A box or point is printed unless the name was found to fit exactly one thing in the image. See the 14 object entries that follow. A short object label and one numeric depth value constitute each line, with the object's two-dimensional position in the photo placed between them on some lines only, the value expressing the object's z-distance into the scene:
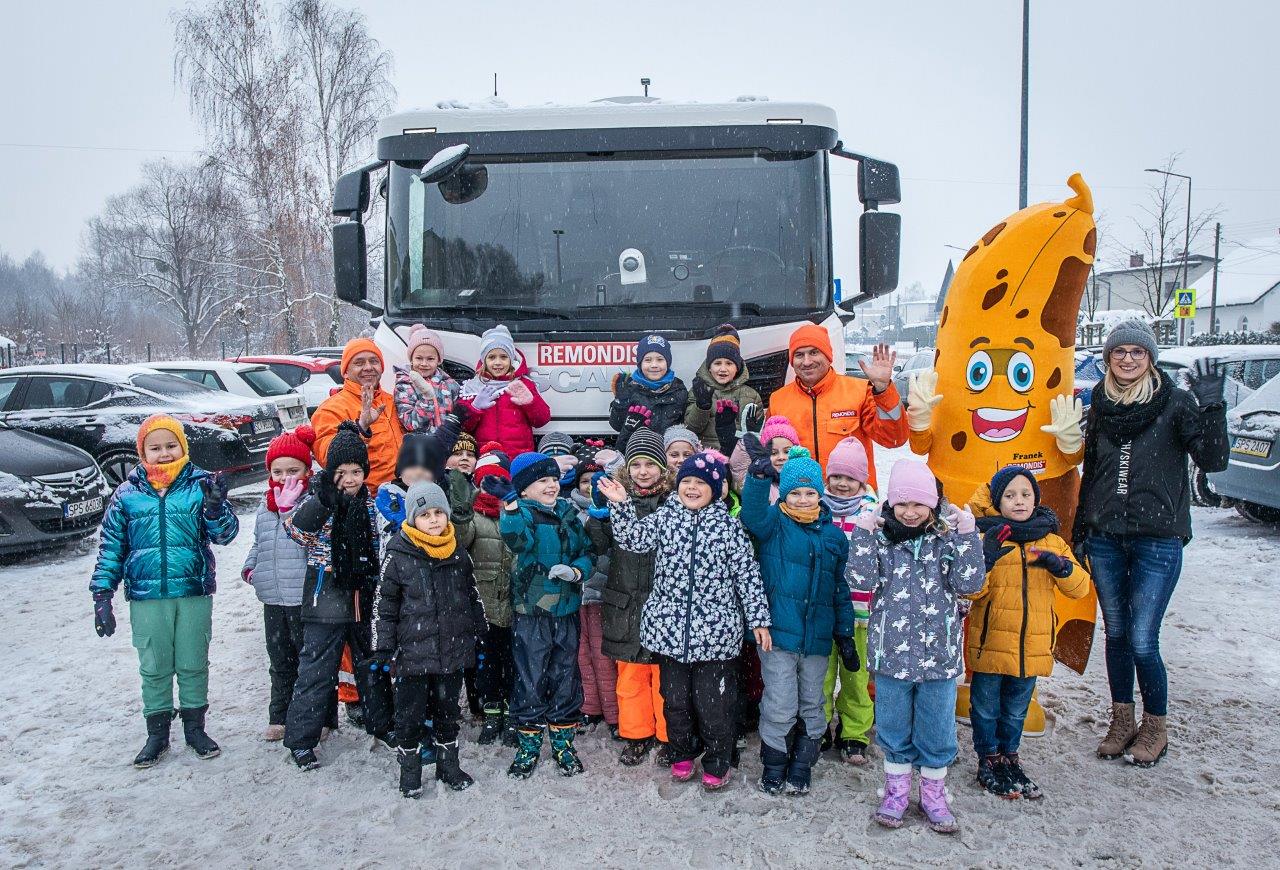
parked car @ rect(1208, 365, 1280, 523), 7.61
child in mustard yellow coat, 3.54
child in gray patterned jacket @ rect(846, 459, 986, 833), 3.33
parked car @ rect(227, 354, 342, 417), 15.44
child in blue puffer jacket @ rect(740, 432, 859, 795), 3.59
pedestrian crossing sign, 20.97
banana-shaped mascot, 4.01
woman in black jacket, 3.69
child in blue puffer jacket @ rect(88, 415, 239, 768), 3.98
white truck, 4.82
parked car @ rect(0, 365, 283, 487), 9.37
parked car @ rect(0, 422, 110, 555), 7.56
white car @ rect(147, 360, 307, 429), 11.63
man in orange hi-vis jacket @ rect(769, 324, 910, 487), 4.17
